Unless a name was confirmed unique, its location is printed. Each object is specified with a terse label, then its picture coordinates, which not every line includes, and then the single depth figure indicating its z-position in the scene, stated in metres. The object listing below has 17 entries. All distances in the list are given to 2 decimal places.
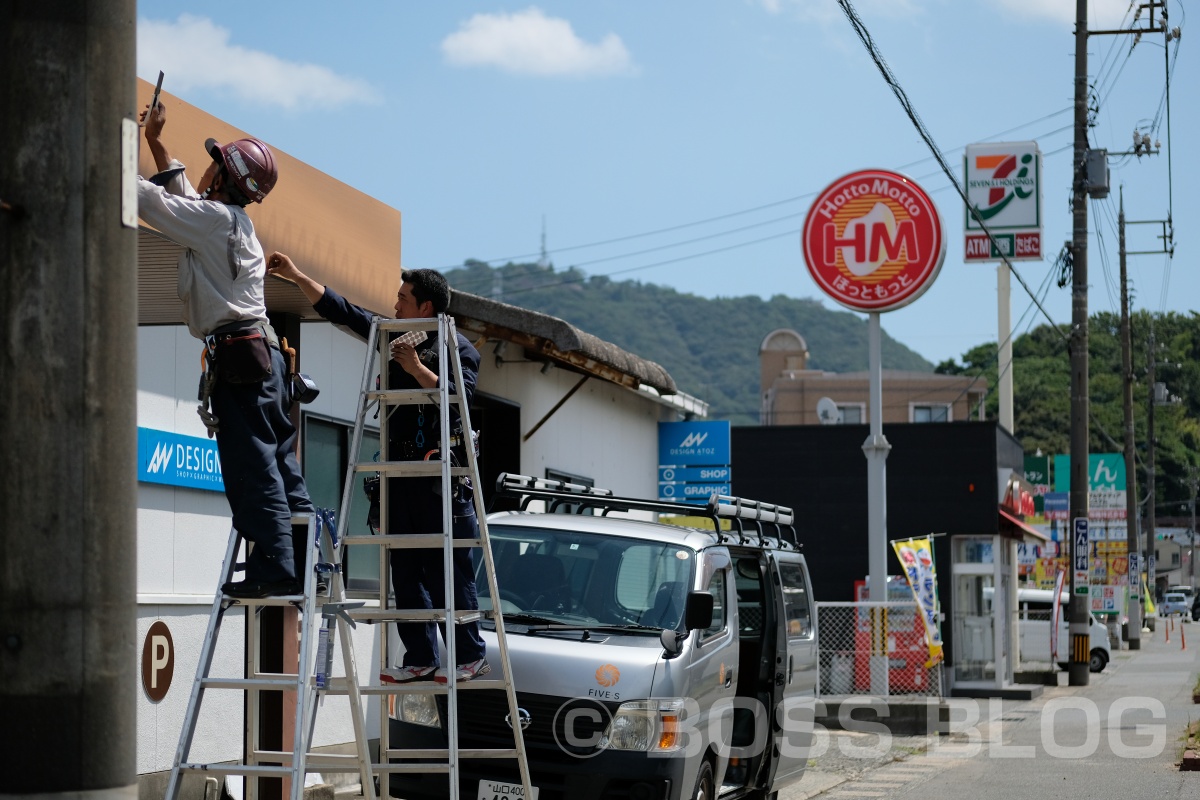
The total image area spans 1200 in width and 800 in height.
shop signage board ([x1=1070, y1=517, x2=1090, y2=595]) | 29.00
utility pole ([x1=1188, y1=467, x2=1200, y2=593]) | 105.38
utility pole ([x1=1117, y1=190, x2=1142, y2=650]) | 50.69
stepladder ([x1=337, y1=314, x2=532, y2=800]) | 5.98
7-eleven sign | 36.31
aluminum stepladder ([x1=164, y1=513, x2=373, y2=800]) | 5.06
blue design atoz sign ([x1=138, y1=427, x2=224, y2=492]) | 9.50
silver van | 8.66
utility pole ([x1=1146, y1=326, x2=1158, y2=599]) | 72.03
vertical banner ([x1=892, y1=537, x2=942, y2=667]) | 22.16
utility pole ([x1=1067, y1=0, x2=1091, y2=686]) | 29.12
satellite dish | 37.03
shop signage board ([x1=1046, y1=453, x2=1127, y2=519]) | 54.91
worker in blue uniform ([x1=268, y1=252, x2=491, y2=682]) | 6.46
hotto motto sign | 20.52
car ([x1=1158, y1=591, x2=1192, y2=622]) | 88.93
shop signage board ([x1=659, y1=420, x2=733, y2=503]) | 21.09
